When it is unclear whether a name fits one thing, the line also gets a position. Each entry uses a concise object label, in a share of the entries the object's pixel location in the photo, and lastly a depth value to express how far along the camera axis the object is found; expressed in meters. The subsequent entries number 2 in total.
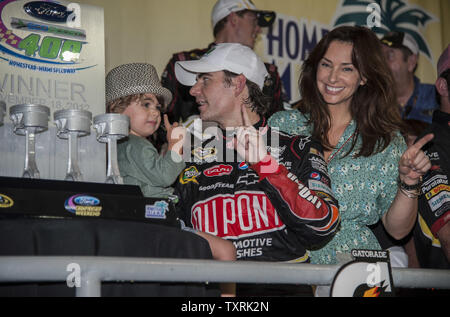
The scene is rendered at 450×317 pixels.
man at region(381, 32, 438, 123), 4.02
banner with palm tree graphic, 4.01
